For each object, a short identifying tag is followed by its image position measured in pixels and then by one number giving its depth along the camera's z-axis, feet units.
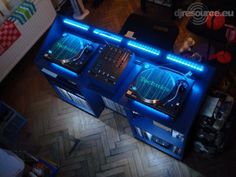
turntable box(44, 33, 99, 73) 5.45
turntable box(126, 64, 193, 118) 4.67
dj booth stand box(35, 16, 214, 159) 4.73
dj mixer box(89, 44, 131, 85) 5.11
